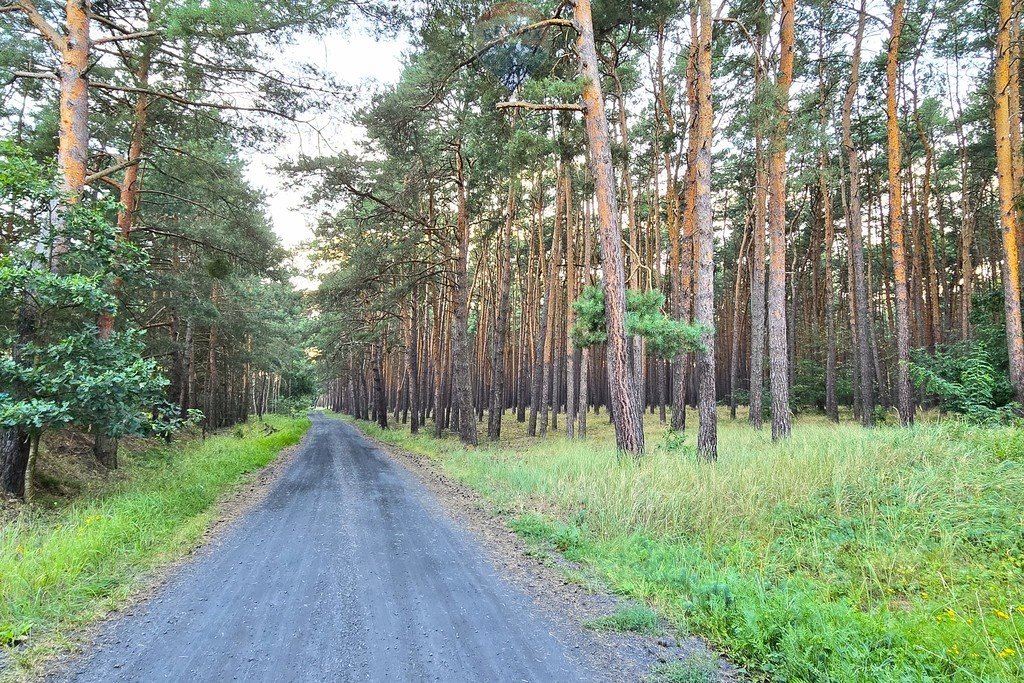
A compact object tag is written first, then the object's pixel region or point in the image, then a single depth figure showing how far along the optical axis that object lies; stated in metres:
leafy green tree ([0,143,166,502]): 5.89
